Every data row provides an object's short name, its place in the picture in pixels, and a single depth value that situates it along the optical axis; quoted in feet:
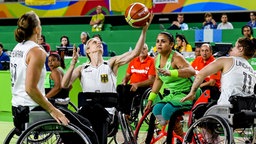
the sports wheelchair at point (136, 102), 28.09
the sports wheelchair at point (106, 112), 19.98
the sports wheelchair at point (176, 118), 19.83
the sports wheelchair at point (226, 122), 18.01
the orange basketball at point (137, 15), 21.65
